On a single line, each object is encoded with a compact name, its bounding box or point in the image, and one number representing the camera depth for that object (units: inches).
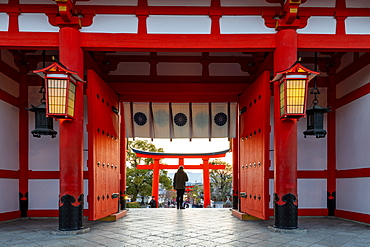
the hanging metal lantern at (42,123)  200.0
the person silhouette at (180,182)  353.4
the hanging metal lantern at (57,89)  170.1
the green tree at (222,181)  919.0
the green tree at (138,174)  729.0
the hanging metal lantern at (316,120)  205.6
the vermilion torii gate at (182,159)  578.9
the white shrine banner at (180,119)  328.5
